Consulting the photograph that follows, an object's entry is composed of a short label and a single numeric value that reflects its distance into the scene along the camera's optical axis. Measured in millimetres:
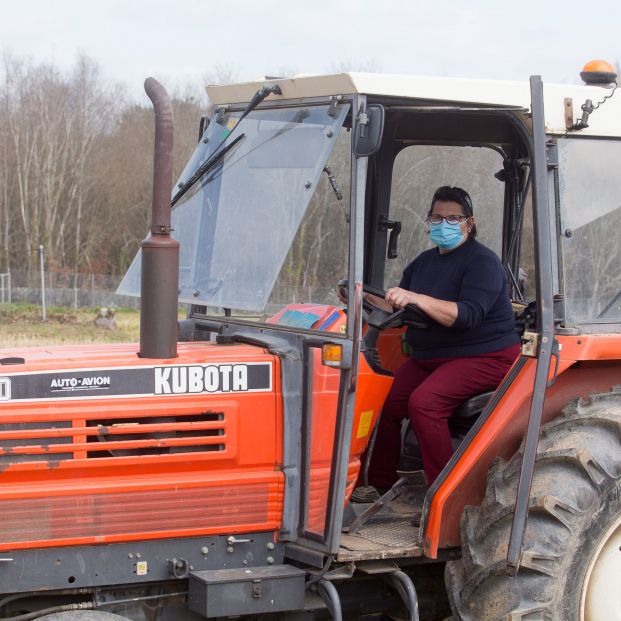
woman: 4562
